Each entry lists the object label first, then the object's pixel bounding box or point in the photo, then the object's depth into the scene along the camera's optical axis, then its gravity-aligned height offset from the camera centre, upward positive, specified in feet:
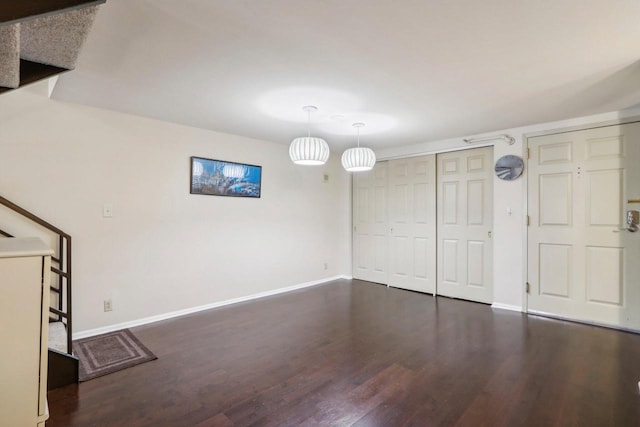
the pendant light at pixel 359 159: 11.21 +2.12
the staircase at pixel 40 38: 2.92 +2.40
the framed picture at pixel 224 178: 12.08 +1.57
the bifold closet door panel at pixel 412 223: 14.76 -0.28
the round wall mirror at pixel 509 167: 12.14 +2.06
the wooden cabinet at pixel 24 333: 4.29 -1.71
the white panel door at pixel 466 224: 13.17 -0.25
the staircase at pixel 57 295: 6.72 -2.28
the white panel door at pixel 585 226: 10.21 -0.22
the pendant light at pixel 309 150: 9.84 +2.13
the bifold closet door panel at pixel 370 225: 16.56 -0.41
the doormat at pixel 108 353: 7.53 -3.74
